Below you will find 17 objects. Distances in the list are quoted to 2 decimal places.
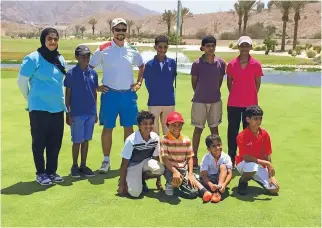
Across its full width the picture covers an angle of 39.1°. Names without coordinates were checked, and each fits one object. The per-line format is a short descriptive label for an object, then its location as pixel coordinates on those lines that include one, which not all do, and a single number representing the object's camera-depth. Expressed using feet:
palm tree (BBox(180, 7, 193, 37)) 267.80
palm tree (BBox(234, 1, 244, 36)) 233.72
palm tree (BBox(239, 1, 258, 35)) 226.99
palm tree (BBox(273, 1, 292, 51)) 191.72
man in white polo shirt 20.94
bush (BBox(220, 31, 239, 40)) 336.25
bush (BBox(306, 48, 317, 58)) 151.74
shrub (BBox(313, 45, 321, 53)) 162.61
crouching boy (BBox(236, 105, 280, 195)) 18.51
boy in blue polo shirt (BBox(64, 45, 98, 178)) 20.39
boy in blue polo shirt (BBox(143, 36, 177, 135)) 21.66
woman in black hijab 18.83
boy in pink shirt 21.40
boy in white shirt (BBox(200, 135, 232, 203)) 18.28
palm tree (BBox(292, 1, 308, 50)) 187.27
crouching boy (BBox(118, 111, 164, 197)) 18.07
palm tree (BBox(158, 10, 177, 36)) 273.95
